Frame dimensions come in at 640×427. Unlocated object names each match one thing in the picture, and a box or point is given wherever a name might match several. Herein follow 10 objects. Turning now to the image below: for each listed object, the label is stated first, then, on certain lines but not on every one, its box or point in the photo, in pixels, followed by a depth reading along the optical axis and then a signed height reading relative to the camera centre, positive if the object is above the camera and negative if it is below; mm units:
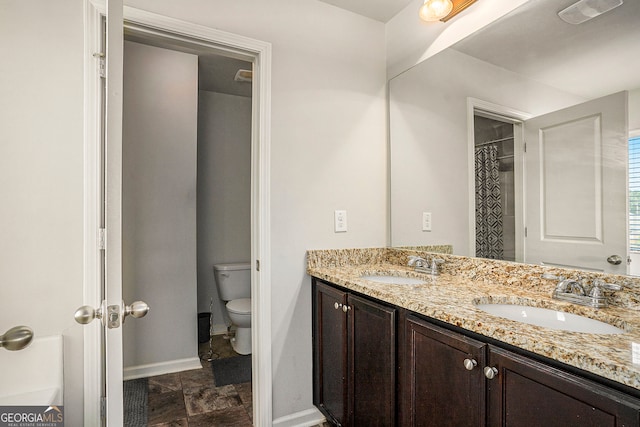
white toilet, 3115 -662
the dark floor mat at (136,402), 1994 -1204
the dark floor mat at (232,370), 2504 -1220
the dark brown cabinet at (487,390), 750 -466
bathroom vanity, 771 -415
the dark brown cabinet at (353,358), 1380 -667
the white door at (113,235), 847 -50
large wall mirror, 1205 +326
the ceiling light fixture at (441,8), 1703 +1034
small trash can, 3232 -1080
